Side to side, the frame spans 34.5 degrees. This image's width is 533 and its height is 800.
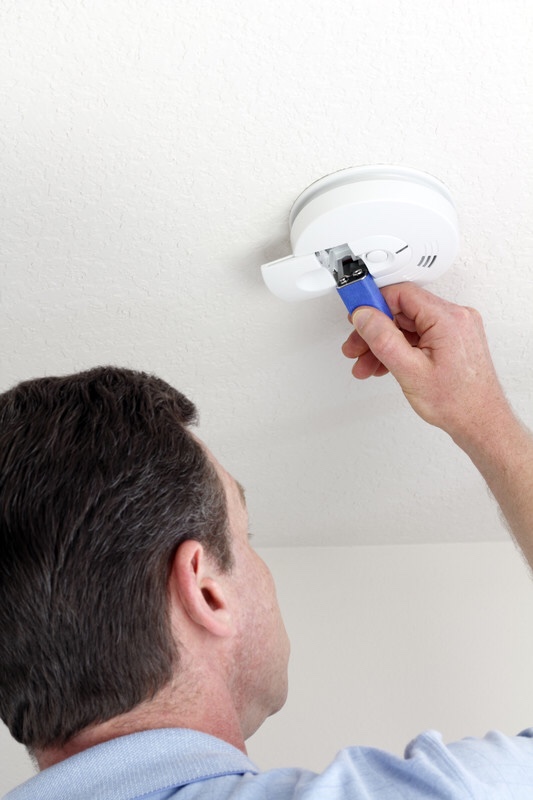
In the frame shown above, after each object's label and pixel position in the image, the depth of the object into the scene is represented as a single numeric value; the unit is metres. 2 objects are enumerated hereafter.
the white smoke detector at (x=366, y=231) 0.82
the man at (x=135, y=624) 0.69
